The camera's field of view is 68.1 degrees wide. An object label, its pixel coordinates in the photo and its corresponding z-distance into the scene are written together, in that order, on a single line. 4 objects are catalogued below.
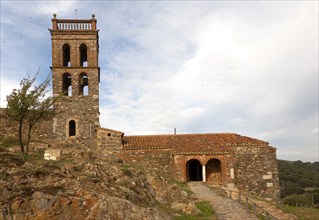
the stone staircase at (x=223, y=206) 11.32
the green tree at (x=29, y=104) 13.35
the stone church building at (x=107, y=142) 19.43
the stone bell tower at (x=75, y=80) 19.59
